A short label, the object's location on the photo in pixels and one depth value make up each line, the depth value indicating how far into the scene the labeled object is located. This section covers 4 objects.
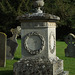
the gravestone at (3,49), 10.72
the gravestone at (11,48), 13.58
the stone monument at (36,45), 7.45
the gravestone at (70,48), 15.10
